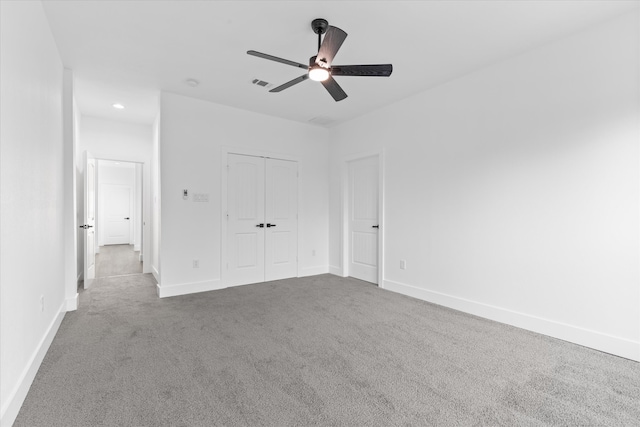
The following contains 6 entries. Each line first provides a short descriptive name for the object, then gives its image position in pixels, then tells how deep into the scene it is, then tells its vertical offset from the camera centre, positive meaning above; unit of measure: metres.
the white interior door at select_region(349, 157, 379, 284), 4.93 -0.13
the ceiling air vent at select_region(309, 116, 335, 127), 5.22 +1.59
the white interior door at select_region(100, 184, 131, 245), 10.21 -0.10
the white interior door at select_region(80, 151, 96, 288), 4.82 -0.20
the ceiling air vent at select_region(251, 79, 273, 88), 3.79 +1.61
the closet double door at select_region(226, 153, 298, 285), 4.75 -0.14
